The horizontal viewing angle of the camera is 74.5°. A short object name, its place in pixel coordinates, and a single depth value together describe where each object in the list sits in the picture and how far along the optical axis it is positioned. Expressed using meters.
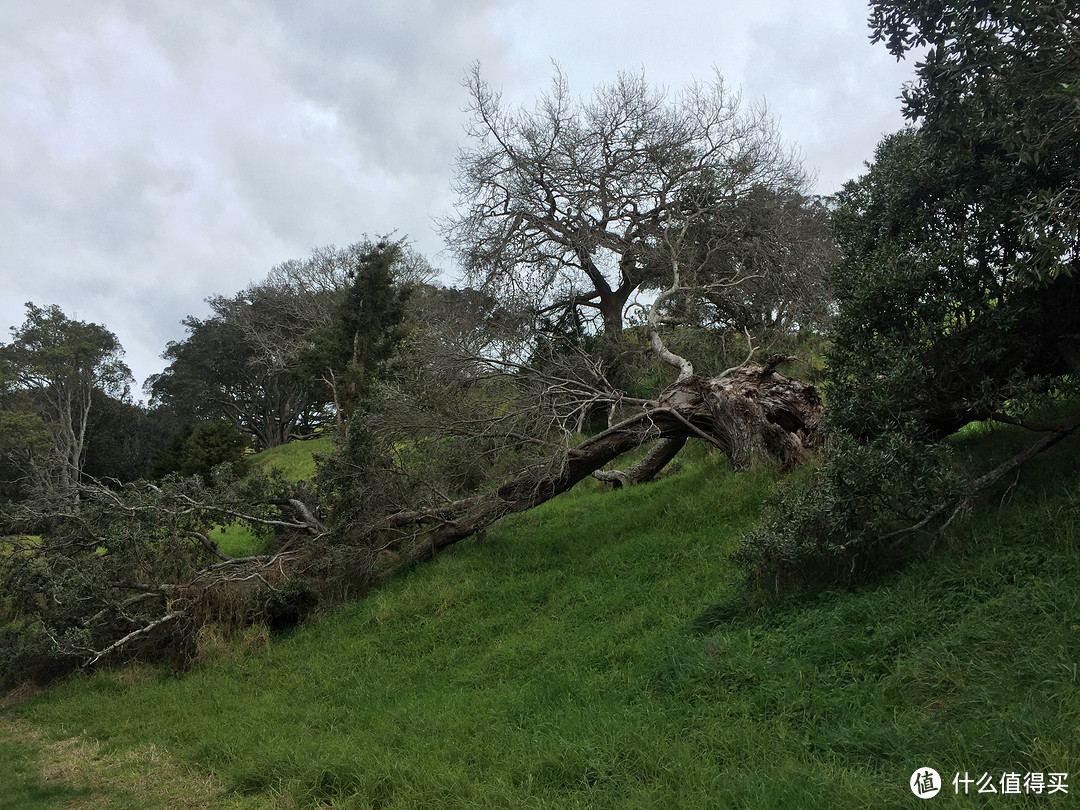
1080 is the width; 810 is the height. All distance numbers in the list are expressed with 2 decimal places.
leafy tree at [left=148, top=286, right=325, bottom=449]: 38.84
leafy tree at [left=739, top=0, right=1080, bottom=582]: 5.14
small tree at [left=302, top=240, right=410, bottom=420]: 20.59
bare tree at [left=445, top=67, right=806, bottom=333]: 16.91
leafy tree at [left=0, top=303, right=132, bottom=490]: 32.88
